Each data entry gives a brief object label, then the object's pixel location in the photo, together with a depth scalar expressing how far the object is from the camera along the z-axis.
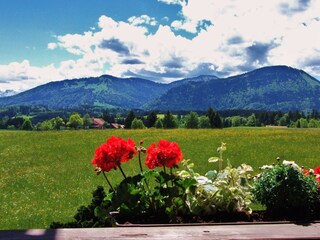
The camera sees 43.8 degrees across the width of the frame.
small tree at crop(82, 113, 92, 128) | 191.18
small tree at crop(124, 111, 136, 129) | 102.81
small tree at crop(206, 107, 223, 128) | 95.06
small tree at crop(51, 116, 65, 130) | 157.25
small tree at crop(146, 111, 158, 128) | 105.73
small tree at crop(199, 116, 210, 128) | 108.89
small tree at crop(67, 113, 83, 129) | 160.88
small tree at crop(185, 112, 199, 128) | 118.47
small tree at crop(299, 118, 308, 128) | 135.12
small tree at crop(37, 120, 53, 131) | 147.75
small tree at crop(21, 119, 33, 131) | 136.25
